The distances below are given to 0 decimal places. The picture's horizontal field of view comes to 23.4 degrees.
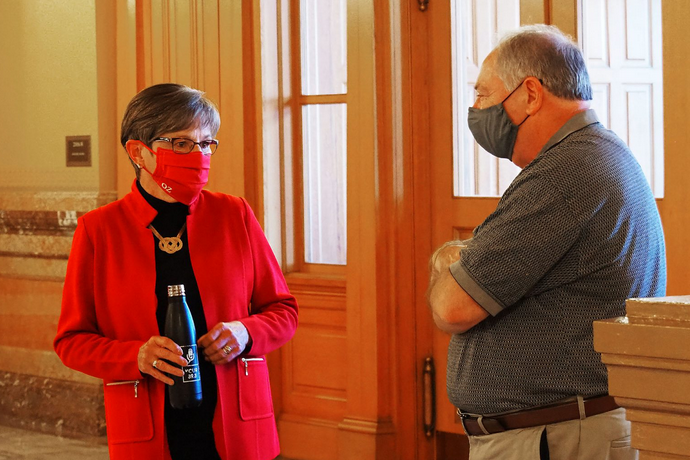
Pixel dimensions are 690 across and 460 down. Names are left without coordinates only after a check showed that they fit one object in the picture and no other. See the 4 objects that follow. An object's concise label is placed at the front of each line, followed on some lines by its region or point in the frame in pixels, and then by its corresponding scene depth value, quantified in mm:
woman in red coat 3841
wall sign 9320
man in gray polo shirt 3327
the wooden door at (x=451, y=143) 7502
